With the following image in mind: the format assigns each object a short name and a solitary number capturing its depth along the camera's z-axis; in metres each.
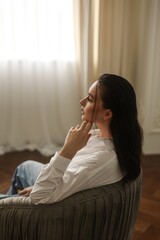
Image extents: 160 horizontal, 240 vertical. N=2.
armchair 1.09
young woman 1.12
